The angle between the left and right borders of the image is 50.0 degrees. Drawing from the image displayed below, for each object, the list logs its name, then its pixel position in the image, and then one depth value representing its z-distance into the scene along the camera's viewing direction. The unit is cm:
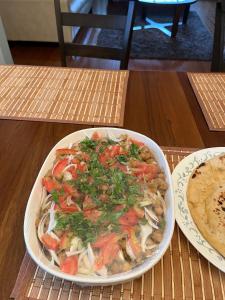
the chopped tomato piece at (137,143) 67
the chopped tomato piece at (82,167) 60
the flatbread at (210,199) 53
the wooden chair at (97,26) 129
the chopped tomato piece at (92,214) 49
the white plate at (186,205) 50
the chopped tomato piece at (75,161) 61
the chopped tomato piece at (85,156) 62
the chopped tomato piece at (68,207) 52
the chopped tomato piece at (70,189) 54
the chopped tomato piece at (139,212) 50
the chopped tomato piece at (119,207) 51
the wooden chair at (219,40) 124
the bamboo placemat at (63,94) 91
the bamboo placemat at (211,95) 89
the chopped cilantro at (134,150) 63
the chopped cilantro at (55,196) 53
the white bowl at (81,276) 42
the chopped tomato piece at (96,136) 70
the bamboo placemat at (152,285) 47
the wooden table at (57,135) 56
